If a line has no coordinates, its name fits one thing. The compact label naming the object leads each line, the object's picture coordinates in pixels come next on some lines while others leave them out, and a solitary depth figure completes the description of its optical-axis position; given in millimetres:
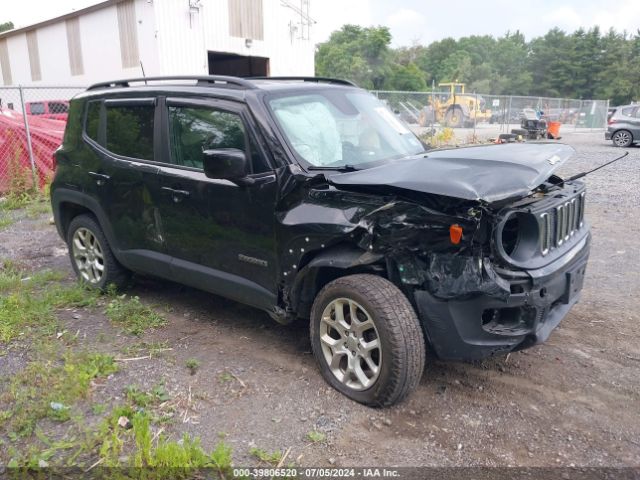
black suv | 3068
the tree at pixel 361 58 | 70875
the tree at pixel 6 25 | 73438
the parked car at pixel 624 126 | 19062
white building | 19750
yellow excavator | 22250
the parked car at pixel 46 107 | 17125
